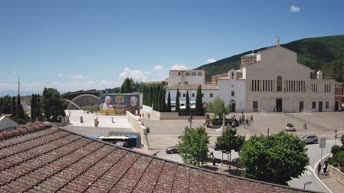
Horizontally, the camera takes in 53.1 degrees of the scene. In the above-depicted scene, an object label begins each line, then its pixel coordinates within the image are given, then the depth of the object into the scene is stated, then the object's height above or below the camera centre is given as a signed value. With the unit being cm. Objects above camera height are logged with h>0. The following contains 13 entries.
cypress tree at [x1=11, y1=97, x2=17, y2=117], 5099 -122
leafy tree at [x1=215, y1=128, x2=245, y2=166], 2592 -291
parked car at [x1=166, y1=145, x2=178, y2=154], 3166 -445
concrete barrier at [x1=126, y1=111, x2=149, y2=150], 3516 -301
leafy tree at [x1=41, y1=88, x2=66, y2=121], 4855 -66
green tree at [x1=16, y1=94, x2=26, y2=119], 5042 -165
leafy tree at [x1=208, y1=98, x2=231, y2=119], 4681 -78
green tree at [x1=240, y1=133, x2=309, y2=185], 1970 -337
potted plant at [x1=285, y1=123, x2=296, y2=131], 4556 -321
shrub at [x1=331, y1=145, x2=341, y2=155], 2852 -381
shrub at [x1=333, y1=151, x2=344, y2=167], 2474 -401
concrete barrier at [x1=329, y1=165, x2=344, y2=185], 2221 -472
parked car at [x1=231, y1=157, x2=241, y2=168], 2638 -464
